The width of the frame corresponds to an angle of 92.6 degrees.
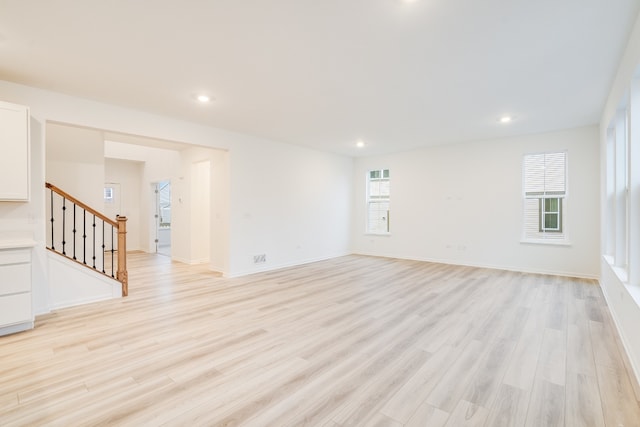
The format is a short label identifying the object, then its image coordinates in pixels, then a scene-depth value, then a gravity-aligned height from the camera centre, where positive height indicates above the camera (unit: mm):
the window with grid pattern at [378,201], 8078 +330
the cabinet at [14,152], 3133 +639
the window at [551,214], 5730 -14
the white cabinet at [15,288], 2988 -749
